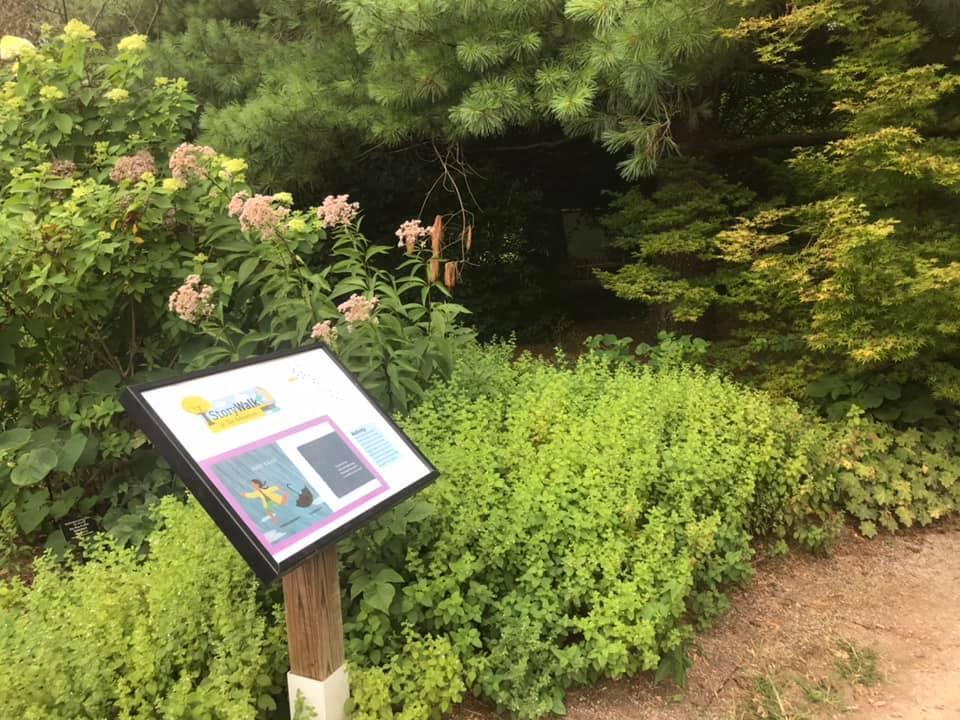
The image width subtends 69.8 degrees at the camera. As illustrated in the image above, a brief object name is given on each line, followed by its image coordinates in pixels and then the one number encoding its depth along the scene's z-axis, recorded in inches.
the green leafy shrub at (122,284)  124.6
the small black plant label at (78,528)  129.3
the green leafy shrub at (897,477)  152.8
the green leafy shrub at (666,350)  186.4
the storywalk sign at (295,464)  67.1
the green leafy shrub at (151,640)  74.3
